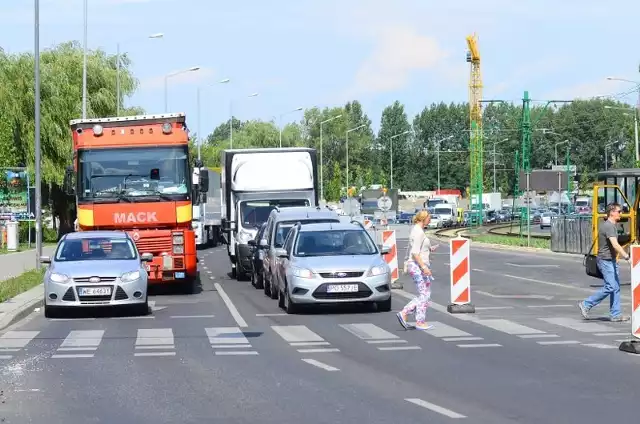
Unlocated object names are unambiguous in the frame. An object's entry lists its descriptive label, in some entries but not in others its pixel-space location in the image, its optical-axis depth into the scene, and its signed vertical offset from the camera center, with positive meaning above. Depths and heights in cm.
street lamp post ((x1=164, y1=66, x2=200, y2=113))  7262 +489
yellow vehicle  3288 -50
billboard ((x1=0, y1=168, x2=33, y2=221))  5984 -43
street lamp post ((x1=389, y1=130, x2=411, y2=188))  16830 +478
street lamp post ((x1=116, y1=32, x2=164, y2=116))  6200 +474
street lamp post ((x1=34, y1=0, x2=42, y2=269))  3694 +152
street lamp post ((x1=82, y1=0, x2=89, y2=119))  5021 +570
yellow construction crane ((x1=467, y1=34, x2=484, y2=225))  12362 +714
